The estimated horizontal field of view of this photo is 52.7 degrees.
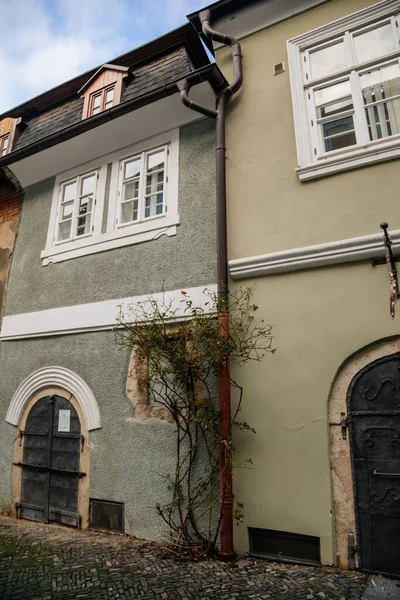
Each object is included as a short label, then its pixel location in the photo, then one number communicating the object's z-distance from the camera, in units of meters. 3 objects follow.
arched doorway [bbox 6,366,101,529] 5.71
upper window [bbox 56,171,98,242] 6.95
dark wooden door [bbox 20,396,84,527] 5.77
